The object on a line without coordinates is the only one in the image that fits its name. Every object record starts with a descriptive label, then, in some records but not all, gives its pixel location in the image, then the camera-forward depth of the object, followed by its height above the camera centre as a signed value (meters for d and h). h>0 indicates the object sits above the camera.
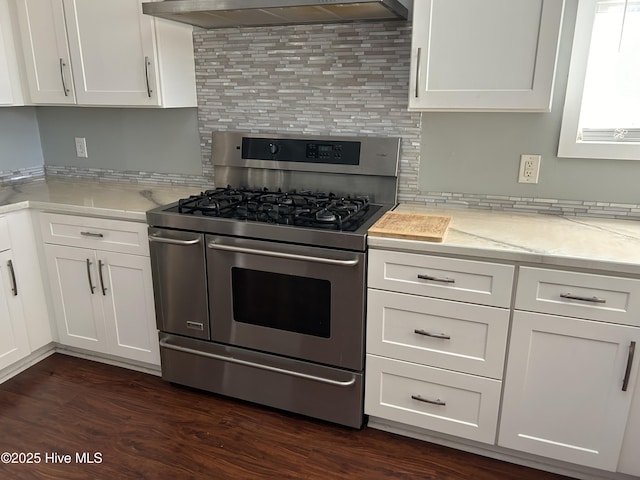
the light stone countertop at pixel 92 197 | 2.27 -0.41
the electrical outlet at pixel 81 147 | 2.96 -0.20
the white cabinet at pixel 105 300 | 2.32 -0.90
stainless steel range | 1.91 -0.66
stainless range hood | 1.83 +0.41
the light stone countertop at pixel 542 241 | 1.58 -0.43
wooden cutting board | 1.77 -0.41
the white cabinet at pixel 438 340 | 1.74 -0.82
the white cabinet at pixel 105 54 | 2.29 +0.28
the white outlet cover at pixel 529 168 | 2.09 -0.22
